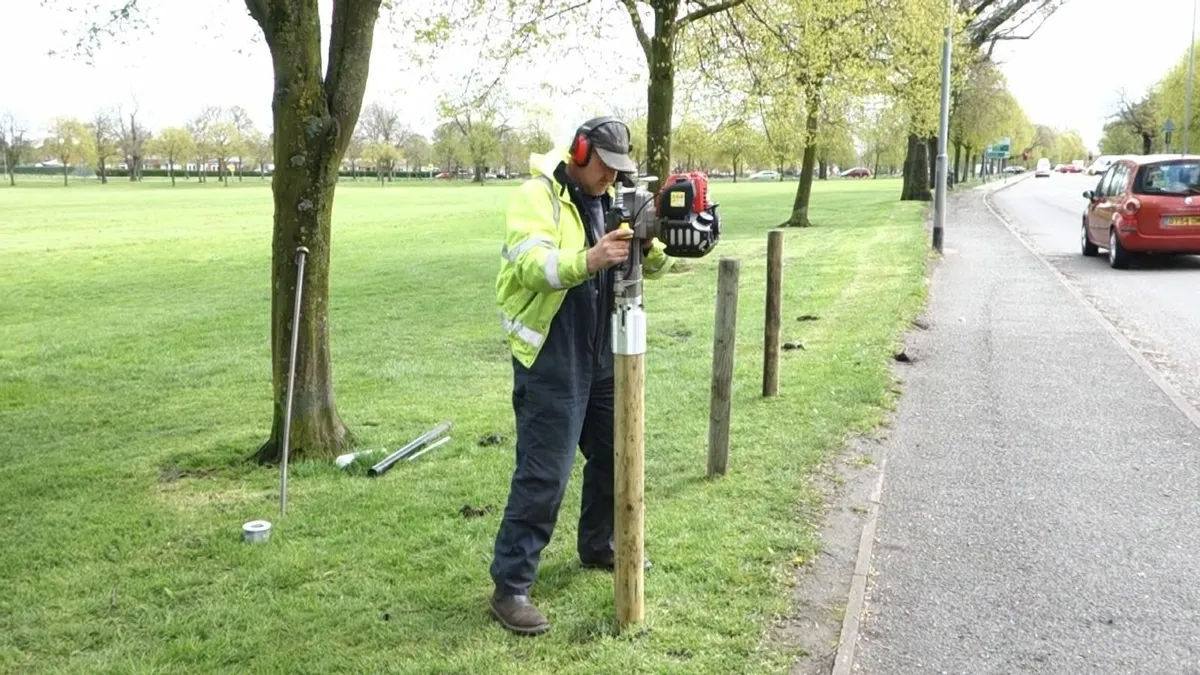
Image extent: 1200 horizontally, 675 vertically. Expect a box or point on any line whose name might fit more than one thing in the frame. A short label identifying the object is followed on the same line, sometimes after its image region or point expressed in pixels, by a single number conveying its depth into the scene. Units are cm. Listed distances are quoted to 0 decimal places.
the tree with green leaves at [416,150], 12225
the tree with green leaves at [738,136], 2165
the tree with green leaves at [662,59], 1447
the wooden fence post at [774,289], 669
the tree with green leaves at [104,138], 10719
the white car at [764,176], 12225
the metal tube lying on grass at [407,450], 559
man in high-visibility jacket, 345
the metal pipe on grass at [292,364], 492
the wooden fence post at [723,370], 538
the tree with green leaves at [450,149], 10938
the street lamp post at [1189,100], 4589
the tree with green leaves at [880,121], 2569
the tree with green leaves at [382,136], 11381
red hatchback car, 1463
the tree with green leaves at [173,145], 10806
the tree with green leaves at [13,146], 10350
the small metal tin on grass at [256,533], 457
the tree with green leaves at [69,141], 10556
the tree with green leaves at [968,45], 2928
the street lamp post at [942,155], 1795
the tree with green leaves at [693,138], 2462
